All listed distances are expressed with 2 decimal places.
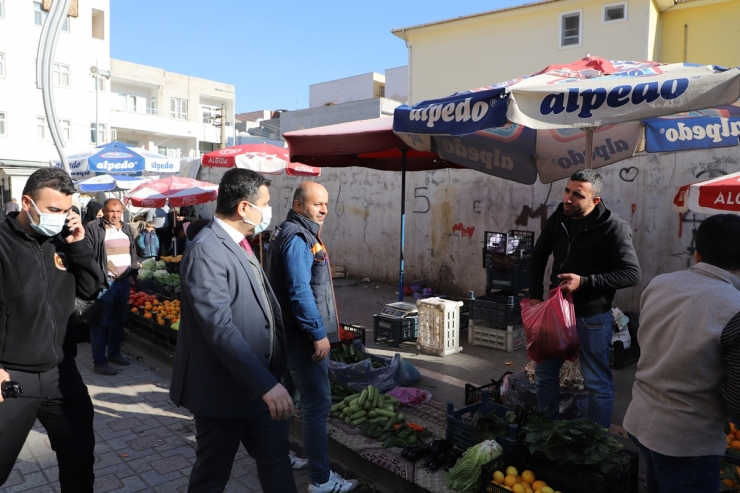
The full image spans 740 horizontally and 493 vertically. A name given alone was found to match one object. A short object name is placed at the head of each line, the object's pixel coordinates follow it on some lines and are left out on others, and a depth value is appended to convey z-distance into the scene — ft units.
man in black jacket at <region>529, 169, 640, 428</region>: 12.29
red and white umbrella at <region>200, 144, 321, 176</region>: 28.30
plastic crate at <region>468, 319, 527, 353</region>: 23.25
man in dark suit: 8.02
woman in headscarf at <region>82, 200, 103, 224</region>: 24.89
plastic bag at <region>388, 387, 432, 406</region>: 16.49
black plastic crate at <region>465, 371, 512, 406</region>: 15.08
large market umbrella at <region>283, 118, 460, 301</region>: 19.20
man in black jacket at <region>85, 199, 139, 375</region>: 20.63
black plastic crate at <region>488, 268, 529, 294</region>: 24.45
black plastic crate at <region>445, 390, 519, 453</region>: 12.51
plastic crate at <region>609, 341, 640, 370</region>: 20.89
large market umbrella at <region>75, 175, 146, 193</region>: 44.19
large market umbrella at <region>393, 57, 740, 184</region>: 10.43
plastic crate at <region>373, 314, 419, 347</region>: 23.58
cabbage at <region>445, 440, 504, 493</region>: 10.94
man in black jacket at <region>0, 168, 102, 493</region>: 9.12
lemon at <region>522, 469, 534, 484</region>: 10.49
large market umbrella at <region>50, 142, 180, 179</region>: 35.09
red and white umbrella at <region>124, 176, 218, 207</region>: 37.29
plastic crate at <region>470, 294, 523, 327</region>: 23.11
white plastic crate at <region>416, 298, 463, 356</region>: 22.36
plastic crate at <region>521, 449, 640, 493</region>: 10.00
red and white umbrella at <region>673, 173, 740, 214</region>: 14.05
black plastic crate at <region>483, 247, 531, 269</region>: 24.80
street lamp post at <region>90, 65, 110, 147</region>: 63.05
